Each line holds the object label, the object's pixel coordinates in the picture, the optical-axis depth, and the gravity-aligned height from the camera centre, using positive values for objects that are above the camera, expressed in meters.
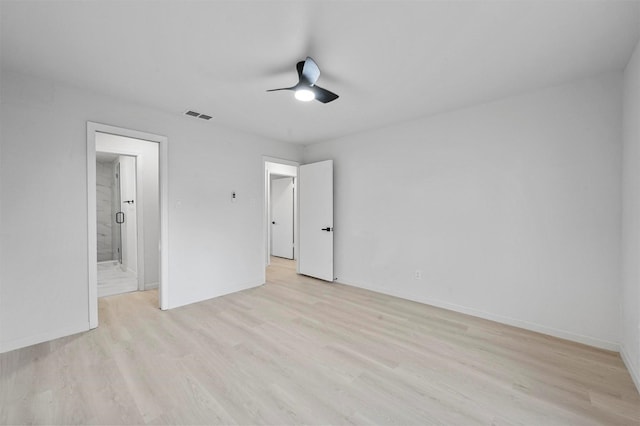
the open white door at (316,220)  4.69 -0.16
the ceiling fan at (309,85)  2.12 +1.08
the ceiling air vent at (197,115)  3.43 +1.29
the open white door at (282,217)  6.89 -0.17
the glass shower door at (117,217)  5.88 -0.14
